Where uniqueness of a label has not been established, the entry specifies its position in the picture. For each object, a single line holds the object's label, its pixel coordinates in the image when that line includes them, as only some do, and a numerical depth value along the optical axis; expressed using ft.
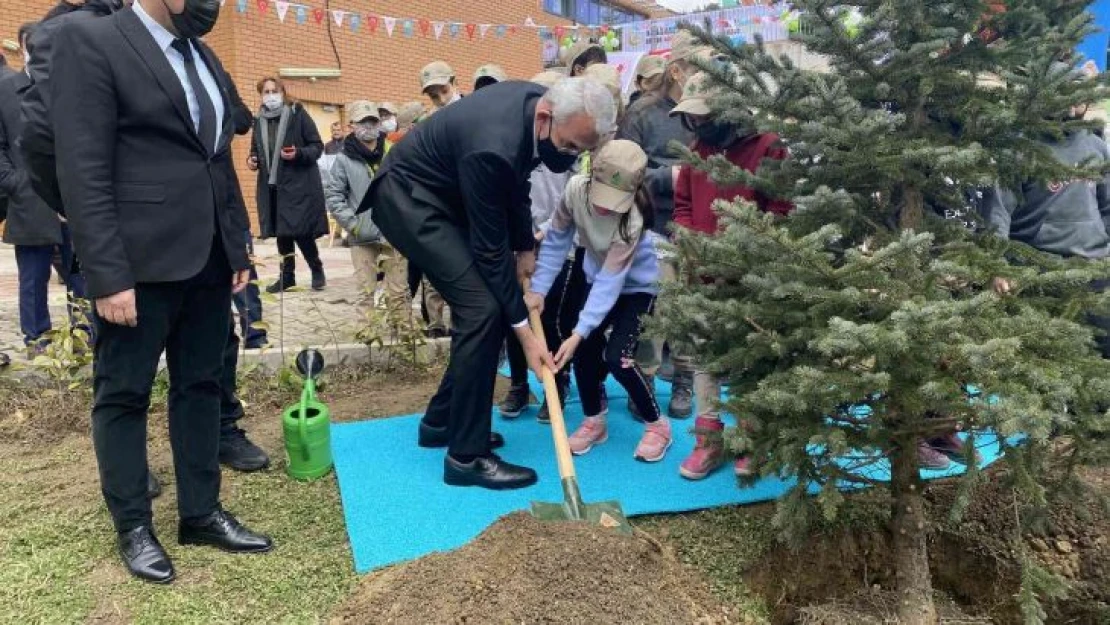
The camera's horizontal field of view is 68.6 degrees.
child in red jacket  10.23
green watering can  11.45
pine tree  6.99
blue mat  10.00
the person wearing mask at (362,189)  19.07
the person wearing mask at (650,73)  16.52
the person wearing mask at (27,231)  14.69
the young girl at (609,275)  11.25
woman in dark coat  22.25
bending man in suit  10.25
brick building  36.09
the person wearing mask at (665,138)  14.14
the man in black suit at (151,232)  7.79
